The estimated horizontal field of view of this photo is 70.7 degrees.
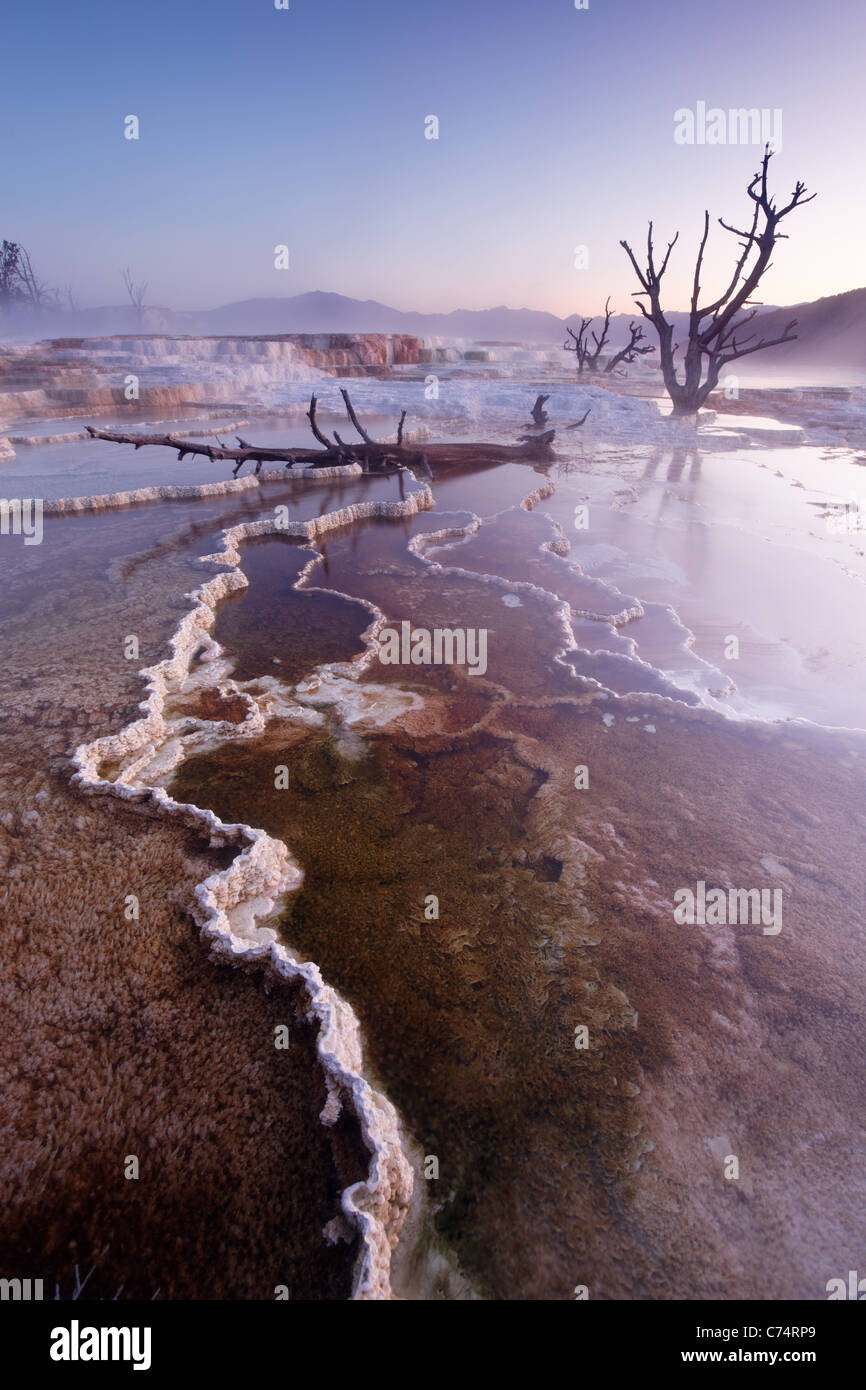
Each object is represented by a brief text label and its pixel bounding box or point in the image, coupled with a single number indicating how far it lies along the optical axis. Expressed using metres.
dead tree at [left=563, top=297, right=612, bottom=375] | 34.92
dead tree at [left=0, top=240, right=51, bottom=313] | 56.91
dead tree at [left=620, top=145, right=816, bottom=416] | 16.42
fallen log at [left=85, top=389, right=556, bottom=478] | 10.52
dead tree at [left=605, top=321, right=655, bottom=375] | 31.50
